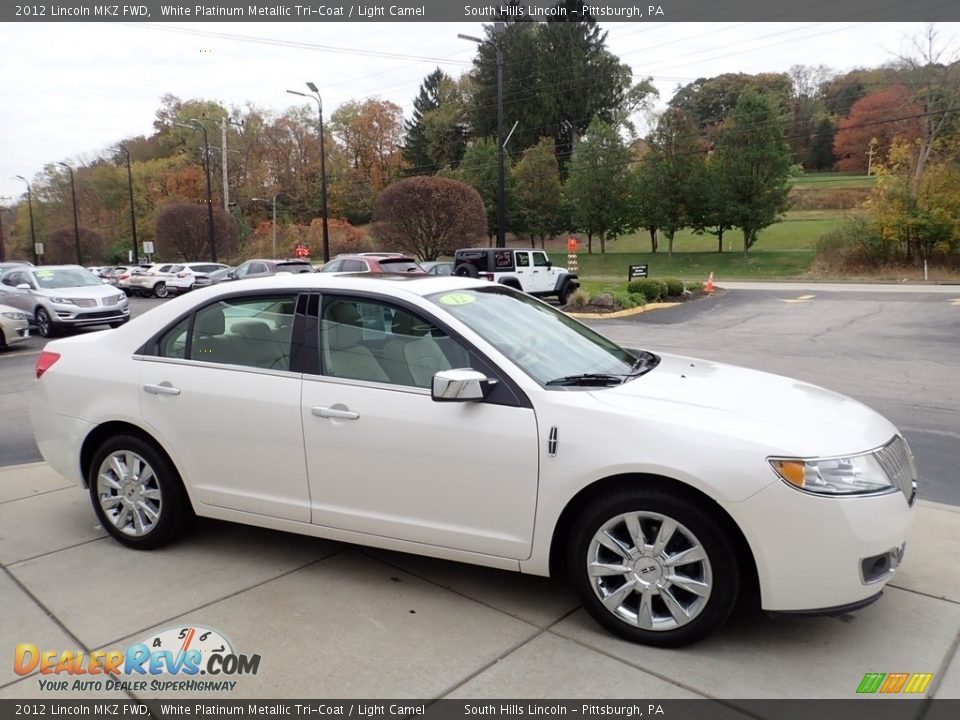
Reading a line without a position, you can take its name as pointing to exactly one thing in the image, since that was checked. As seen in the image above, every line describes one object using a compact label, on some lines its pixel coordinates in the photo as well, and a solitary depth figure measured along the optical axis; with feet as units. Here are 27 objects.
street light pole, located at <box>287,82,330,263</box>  105.08
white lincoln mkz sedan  9.75
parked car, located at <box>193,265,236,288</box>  101.90
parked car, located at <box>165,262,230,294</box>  105.81
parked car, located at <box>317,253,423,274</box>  69.32
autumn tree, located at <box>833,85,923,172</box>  138.72
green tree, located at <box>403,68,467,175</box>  253.24
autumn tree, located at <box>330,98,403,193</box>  272.10
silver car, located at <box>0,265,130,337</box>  54.75
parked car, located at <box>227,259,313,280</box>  88.43
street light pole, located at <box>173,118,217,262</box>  139.09
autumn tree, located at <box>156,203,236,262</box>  155.02
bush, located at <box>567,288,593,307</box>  70.95
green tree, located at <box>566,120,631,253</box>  169.58
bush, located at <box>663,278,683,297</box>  78.97
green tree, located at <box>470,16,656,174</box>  229.86
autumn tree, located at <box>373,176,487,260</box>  115.65
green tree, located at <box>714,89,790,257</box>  137.80
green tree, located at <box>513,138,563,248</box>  190.29
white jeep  76.23
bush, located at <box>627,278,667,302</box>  75.51
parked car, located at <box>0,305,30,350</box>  46.24
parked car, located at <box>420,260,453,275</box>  75.79
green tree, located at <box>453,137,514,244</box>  187.83
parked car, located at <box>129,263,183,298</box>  108.58
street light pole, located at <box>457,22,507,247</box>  81.75
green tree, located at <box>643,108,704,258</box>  155.33
